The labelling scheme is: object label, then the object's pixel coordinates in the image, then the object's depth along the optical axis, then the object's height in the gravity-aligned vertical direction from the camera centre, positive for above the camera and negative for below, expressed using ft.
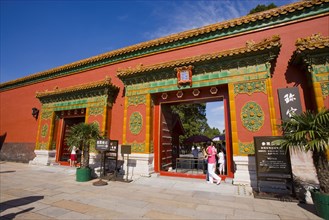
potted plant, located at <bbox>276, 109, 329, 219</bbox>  13.88 +0.28
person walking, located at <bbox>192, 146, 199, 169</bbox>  43.42 -1.54
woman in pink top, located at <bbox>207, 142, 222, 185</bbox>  23.59 -2.31
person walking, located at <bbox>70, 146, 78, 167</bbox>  37.10 -2.43
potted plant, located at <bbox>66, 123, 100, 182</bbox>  26.53 +1.02
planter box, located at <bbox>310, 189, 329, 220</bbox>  13.32 -4.32
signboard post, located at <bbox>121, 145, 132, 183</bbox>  26.32 -0.46
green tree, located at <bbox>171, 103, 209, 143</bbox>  98.17 +16.93
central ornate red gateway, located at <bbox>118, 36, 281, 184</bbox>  23.04 +7.77
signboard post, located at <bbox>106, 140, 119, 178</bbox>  28.22 -0.65
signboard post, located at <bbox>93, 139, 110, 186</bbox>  25.44 +0.25
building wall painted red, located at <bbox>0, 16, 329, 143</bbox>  23.90 +13.97
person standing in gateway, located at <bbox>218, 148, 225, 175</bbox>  31.48 -2.84
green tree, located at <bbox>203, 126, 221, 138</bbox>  168.08 +14.11
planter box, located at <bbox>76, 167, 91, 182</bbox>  25.65 -4.04
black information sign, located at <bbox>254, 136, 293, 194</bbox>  18.79 -2.16
